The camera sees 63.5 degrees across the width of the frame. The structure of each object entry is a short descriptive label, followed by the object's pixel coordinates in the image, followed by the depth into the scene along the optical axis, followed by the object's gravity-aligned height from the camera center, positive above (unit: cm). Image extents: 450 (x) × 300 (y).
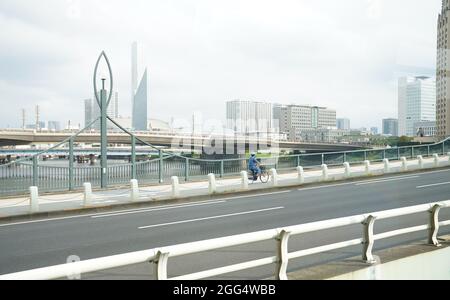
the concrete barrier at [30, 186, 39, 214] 1194 -196
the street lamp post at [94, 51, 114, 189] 1714 +116
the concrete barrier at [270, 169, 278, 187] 1831 -193
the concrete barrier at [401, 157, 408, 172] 2331 -175
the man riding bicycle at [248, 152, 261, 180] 1950 -150
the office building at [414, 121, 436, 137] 6530 +126
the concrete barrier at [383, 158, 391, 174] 2255 -178
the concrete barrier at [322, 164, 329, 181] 2010 -192
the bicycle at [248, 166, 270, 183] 1968 -203
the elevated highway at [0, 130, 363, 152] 4903 +21
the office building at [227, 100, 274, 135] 7257 +554
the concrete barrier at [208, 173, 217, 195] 1632 -200
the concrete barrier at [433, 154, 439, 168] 2527 -166
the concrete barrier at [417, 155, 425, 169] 2461 -166
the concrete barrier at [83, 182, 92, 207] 1321 -200
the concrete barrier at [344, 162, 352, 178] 2086 -183
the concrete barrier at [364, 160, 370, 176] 2211 -176
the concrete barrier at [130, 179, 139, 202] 1407 -202
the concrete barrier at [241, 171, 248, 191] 1716 -198
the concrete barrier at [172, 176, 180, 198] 1511 -206
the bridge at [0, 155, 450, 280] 469 -227
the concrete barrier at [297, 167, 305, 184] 1902 -196
